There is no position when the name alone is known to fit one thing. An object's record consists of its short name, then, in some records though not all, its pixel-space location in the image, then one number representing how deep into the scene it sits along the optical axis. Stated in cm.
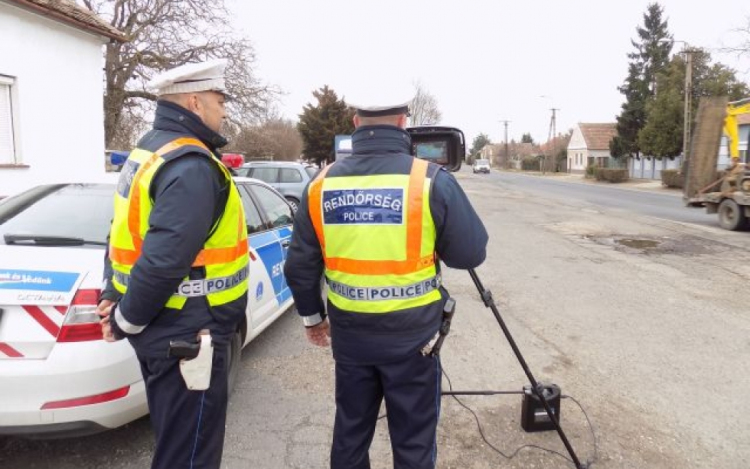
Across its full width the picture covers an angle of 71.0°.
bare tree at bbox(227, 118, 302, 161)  2797
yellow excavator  1313
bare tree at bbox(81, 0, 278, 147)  2314
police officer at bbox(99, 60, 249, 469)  186
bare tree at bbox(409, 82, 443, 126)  6725
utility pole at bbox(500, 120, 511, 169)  8457
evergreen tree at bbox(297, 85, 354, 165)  4462
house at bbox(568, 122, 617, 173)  6506
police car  241
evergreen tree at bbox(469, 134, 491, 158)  13450
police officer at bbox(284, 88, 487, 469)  203
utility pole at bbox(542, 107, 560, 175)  5718
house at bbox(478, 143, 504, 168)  10131
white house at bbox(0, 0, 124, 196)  1020
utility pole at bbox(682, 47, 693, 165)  2669
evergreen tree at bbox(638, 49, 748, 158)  3284
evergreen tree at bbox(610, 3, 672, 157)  4325
